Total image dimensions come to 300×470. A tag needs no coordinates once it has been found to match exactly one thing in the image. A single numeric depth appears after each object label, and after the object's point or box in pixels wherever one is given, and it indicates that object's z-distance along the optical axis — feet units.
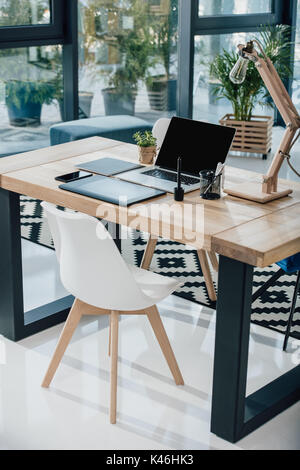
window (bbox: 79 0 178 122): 20.51
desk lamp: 8.99
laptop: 10.03
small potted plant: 10.74
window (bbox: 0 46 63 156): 19.36
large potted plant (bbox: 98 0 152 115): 20.88
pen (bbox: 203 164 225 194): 9.41
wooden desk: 8.11
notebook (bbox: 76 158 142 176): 10.45
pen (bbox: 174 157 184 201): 9.32
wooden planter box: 21.21
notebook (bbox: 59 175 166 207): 9.25
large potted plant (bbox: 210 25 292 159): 21.20
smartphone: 10.07
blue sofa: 18.42
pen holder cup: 9.37
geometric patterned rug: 11.89
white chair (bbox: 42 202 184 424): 8.52
